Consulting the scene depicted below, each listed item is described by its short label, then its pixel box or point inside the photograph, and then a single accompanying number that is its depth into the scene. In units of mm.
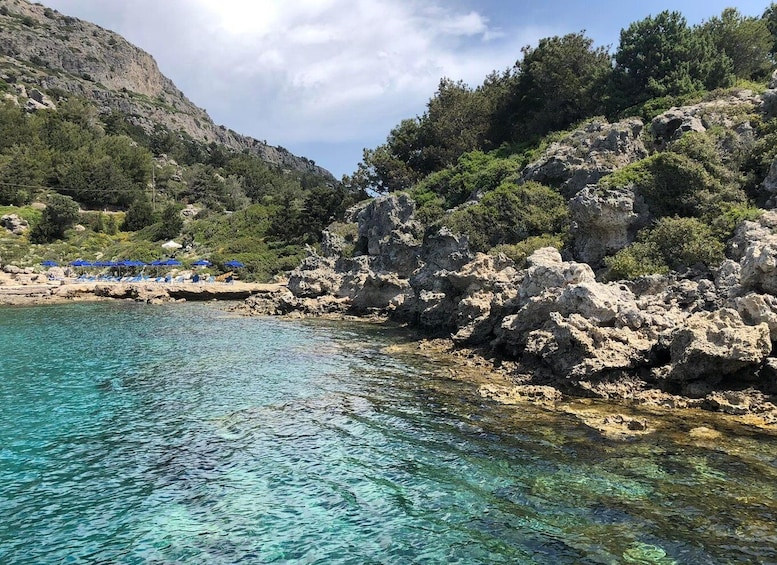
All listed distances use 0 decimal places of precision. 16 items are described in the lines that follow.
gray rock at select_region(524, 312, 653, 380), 14391
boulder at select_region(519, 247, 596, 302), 18531
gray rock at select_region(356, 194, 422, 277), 34469
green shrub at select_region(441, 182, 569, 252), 29266
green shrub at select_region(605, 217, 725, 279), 19266
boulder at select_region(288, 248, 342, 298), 36781
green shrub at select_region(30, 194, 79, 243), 60688
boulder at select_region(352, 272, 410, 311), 33531
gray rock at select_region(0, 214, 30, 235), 61125
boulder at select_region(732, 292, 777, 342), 13336
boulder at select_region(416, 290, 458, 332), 25422
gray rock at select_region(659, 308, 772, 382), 12773
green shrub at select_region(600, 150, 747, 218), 21750
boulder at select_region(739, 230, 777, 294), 14484
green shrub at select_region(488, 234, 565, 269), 26312
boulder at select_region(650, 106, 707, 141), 29530
